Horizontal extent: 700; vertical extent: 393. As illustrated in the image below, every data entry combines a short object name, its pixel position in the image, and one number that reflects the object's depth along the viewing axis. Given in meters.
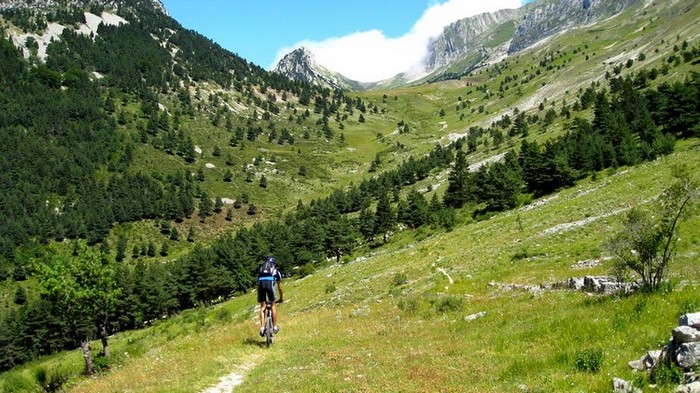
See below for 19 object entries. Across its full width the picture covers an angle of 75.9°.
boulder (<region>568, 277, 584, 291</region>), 20.01
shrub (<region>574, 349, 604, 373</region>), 9.73
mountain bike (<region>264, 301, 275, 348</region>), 19.39
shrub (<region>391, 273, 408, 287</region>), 40.87
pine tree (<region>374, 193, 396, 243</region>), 111.62
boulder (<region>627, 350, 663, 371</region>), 8.78
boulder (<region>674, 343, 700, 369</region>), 7.87
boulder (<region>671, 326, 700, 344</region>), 8.01
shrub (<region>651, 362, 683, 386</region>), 7.89
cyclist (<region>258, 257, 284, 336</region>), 18.95
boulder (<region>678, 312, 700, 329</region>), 8.30
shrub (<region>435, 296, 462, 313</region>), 23.23
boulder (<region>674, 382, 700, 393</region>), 7.21
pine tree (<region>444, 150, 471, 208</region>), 109.31
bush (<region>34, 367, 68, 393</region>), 22.27
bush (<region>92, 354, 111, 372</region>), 25.53
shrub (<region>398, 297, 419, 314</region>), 25.28
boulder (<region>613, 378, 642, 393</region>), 8.14
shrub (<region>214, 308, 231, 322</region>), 43.58
